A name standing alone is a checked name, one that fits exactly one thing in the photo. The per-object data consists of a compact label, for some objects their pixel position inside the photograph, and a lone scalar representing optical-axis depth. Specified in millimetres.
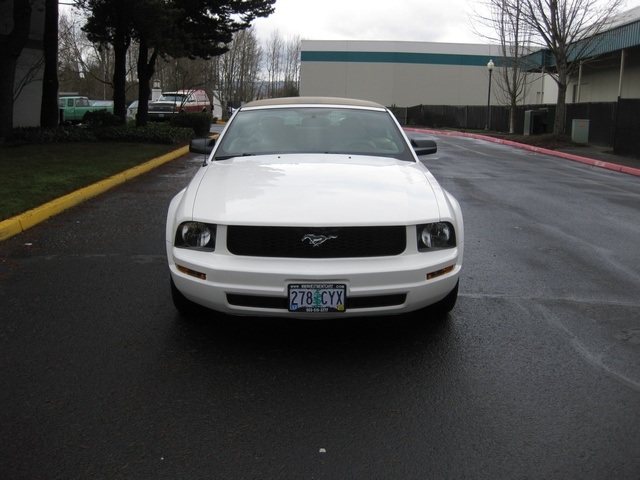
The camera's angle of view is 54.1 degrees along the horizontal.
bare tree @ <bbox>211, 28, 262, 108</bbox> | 63062
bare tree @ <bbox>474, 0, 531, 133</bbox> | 29567
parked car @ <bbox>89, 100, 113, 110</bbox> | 38469
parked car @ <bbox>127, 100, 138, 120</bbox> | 35019
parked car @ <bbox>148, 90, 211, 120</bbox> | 30422
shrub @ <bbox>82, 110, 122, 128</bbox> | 20359
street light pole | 37044
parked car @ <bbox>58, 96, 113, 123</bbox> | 35438
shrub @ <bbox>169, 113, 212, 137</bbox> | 22688
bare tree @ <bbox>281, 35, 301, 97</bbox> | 86138
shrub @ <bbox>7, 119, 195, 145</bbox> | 16641
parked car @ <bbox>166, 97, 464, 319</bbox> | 3693
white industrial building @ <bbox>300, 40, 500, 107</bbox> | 60000
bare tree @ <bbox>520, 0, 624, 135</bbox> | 22438
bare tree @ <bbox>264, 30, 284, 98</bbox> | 83438
